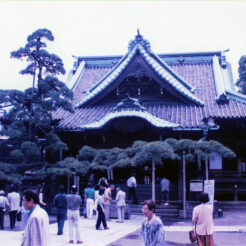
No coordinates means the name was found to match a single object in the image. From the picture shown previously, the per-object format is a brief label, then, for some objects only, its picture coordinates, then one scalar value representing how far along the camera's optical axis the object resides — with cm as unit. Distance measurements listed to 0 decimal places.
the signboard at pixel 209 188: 1661
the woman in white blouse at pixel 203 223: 784
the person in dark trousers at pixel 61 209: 1278
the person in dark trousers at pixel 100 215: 1388
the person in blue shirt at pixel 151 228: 608
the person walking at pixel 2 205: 1473
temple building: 2084
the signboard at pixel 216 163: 2244
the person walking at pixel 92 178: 2121
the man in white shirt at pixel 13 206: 1487
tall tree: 1783
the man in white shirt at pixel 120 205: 1658
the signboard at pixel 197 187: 1834
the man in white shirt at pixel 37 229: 531
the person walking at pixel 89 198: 1736
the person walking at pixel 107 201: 1632
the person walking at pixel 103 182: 1740
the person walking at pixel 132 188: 1942
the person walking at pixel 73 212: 1135
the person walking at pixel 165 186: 1969
